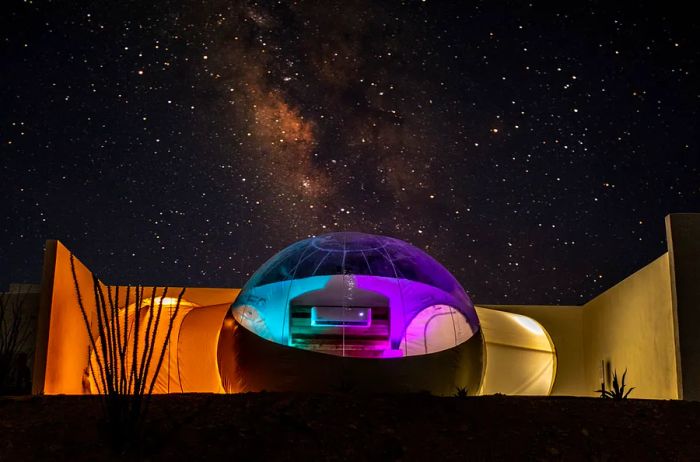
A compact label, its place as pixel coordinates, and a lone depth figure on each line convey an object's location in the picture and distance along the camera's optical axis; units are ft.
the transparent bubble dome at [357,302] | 27.78
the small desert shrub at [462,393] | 23.52
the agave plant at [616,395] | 24.57
